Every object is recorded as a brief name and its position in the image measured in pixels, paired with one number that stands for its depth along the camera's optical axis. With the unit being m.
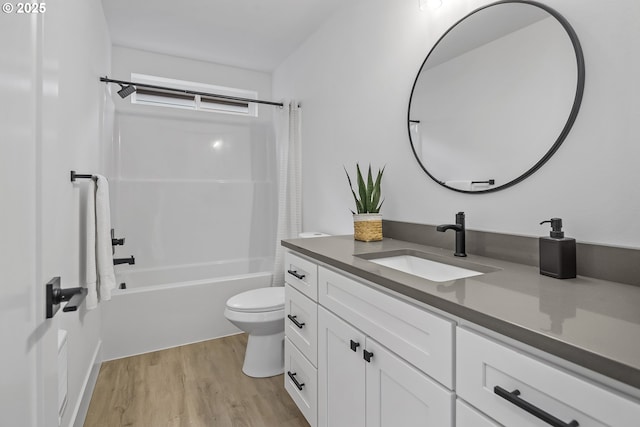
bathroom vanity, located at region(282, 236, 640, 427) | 0.53
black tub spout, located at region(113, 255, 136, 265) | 2.22
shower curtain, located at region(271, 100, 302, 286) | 2.77
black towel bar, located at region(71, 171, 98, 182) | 1.46
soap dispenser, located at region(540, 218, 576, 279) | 0.93
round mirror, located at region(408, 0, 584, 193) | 1.07
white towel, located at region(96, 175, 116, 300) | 1.69
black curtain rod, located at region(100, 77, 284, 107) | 2.29
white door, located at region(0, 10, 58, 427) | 0.48
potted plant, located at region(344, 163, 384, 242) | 1.68
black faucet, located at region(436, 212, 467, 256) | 1.27
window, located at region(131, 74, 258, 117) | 3.06
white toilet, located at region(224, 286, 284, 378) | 1.99
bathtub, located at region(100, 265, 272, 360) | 2.31
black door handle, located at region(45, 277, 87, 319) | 0.63
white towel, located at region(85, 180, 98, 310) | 1.64
